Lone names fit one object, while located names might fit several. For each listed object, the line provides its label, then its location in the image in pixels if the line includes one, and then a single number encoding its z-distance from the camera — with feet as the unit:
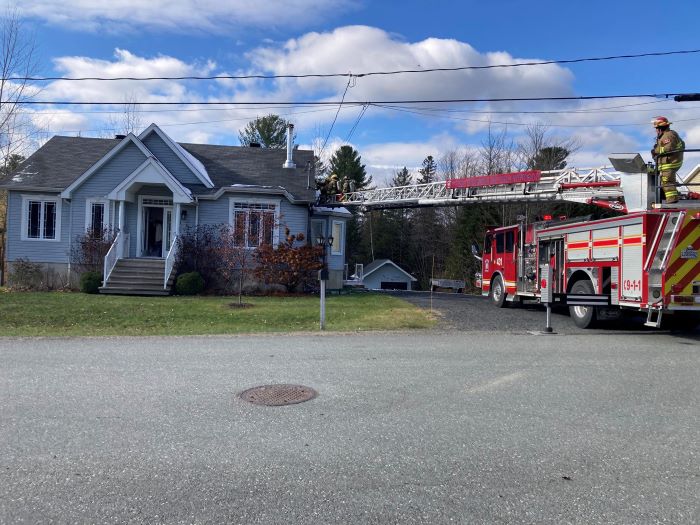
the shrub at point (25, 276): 67.51
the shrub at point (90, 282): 63.16
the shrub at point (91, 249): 67.82
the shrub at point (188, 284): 63.52
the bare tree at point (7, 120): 77.40
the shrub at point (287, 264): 68.49
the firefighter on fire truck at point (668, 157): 36.91
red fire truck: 35.42
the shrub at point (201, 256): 68.13
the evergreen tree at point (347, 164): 196.24
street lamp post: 40.34
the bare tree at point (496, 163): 129.70
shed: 177.78
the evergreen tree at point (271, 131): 186.29
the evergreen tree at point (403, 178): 222.42
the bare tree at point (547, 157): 118.83
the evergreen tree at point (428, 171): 229.08
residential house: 67.67
